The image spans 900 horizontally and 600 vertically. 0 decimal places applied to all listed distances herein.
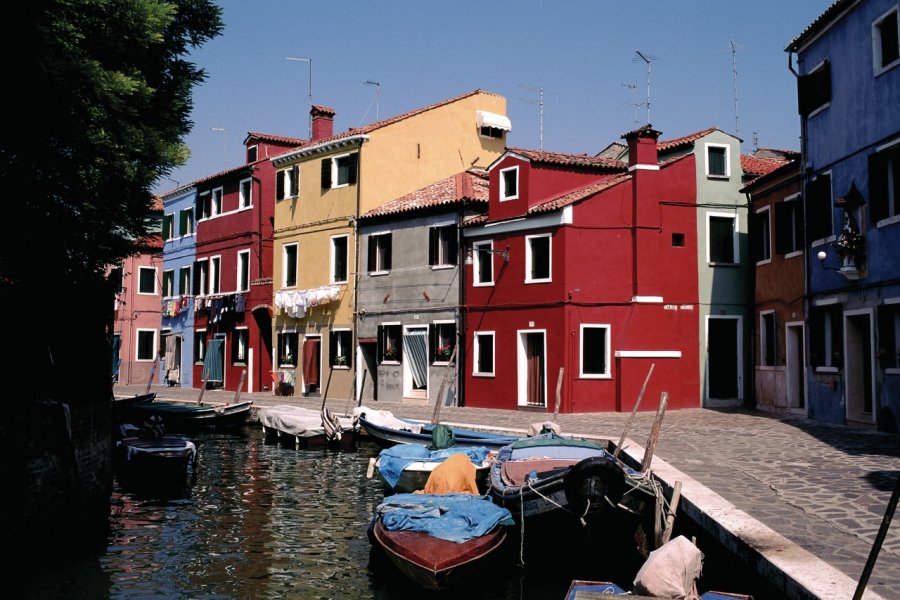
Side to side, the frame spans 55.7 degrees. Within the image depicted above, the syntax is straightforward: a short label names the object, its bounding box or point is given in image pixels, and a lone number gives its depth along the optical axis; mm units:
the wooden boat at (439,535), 9172
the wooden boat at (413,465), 13945
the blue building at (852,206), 16266
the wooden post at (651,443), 11398
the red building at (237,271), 35625
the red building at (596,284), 23875
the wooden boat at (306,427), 21703
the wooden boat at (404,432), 17281
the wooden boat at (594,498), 9898
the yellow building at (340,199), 31188
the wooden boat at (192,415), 25344
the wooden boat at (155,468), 15281
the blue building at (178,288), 40250
